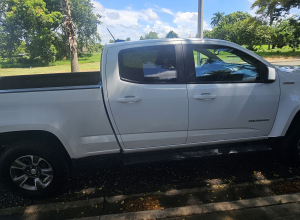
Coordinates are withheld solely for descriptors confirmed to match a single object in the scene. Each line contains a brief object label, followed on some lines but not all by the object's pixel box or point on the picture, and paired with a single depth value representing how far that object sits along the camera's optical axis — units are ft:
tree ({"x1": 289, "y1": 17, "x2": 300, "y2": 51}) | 79.47
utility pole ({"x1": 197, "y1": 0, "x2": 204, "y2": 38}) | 20.65
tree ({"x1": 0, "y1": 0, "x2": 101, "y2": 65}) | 85.97
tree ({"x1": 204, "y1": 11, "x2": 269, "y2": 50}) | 81.90
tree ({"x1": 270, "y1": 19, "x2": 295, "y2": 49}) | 85.49
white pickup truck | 7.73
